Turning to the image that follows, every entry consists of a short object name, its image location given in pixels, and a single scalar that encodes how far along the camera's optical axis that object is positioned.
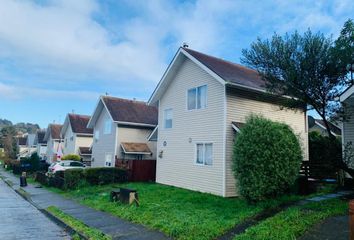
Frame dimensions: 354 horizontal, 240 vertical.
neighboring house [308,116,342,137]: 21.05
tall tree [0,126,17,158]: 76.10
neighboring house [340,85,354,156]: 12.98
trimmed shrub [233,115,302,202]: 11.45
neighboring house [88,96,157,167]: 27.83
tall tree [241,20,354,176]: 11.43
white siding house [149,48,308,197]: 15.84
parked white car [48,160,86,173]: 27.36
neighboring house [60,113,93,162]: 39.50
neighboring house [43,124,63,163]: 49.52
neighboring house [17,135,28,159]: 81.84
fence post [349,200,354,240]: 5.09
